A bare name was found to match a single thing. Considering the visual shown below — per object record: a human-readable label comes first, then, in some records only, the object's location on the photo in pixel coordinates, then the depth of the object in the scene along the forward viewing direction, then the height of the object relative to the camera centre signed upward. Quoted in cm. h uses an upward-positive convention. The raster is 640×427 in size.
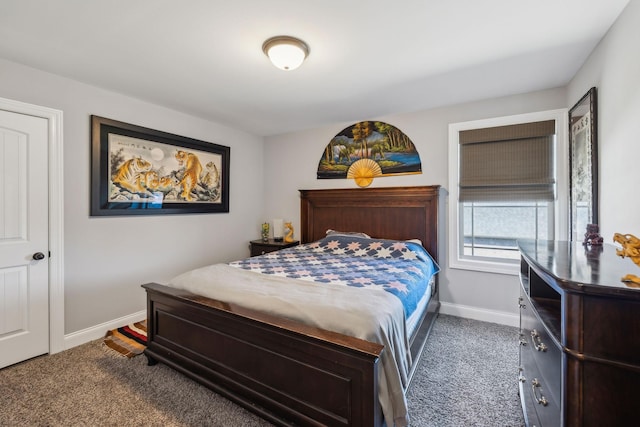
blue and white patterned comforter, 207 -49
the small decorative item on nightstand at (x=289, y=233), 430 -32
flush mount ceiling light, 194 +115
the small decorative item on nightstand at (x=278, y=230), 440 -27
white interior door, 221 -20
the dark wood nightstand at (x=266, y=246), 402 -48
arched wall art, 354 +78
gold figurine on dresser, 93 -15
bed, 131 -84
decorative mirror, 205 +39
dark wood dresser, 88 -46
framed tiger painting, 277 +47
